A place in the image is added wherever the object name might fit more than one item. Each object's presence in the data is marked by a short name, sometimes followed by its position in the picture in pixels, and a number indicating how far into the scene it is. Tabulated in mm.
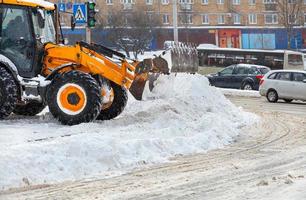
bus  40969
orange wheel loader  12633
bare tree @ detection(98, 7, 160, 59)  43812
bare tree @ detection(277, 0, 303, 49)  63925
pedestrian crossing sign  20797
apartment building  71625
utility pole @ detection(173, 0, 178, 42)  30339
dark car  32188
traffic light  20906
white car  25172
